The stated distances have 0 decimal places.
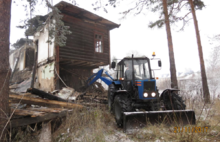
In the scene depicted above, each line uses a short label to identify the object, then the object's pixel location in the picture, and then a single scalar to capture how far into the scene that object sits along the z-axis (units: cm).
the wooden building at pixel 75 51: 1010
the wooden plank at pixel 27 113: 340
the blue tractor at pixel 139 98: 404
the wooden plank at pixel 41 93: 476
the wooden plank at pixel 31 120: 329
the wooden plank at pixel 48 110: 387
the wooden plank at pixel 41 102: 431
